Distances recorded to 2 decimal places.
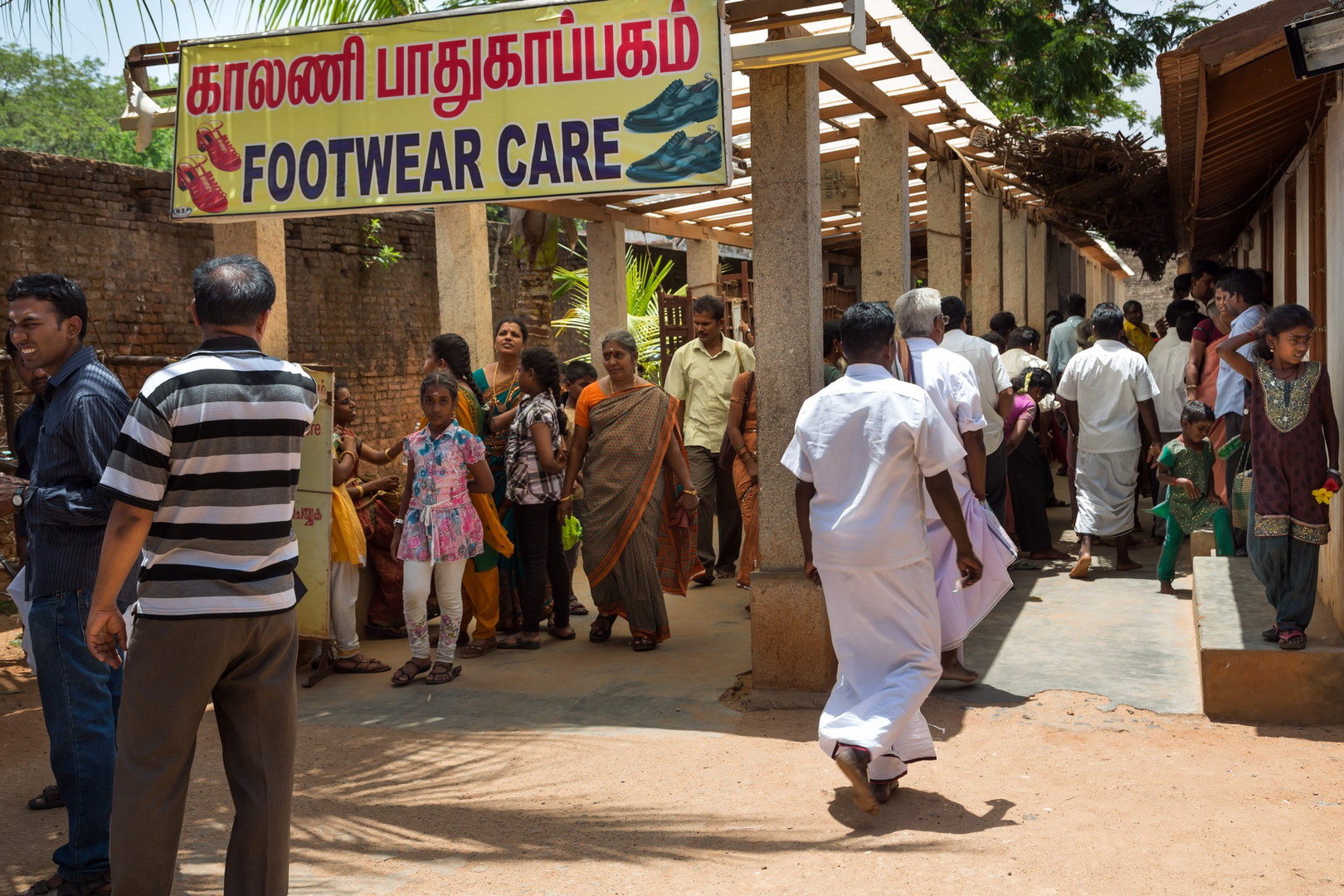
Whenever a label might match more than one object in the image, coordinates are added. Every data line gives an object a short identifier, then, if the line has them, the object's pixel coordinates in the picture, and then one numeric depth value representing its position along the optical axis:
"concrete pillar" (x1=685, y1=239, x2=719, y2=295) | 13.27
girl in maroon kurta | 4.58
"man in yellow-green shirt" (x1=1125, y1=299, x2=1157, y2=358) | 10.62
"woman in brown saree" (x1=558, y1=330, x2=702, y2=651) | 6.24
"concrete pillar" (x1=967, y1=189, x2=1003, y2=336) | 10.71
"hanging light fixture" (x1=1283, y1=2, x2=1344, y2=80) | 3.77
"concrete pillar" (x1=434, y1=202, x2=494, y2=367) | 8.06
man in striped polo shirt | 2.74
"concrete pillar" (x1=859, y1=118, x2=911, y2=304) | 7.49
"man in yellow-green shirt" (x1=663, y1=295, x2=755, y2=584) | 7.66
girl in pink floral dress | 5.67
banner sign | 4.71
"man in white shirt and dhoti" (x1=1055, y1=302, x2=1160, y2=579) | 7.49
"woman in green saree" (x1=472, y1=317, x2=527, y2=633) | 6.50
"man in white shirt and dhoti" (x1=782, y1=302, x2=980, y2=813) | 3.91
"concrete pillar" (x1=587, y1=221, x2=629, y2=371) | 10.71
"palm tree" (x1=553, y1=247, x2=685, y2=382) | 13.51
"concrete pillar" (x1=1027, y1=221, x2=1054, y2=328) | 14.41
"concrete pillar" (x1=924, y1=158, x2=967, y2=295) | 8.88
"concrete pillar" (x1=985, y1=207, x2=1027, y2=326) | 12.19
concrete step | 4.53
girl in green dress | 6.65
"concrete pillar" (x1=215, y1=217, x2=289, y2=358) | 5.92
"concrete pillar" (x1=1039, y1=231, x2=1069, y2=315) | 17.52
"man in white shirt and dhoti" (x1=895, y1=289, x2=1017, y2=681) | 4.88
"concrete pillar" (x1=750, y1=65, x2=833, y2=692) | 5.09
